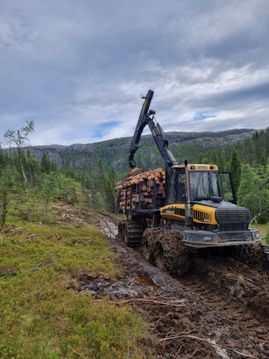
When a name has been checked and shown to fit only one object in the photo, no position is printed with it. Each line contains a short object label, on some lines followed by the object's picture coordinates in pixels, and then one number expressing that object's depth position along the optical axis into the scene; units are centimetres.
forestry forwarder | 1144
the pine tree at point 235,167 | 6657
